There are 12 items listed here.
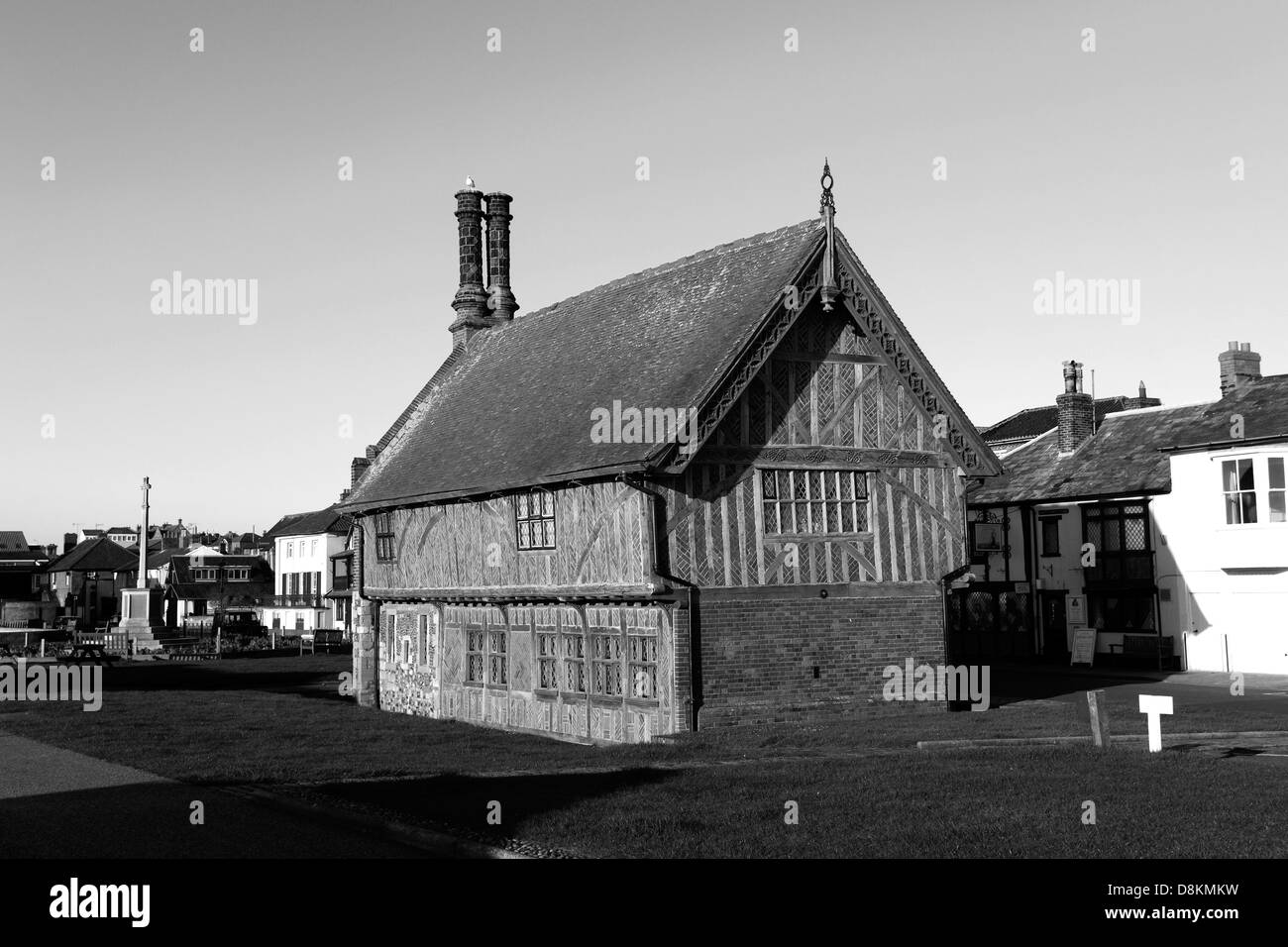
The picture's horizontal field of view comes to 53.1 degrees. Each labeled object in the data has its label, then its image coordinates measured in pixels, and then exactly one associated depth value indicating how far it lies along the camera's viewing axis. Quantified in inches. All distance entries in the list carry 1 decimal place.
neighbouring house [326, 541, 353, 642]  2667.3
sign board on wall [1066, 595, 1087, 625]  1673.2
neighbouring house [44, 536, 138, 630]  3981.3
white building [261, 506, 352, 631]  3115.2
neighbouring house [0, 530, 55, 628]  3400.6
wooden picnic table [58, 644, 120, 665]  1883.6
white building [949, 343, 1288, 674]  1424.7
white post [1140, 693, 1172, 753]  701.3
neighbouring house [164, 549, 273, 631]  3550.7
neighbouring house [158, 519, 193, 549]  5359.3
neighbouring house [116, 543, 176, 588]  3909.9
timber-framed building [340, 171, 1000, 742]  902.4
